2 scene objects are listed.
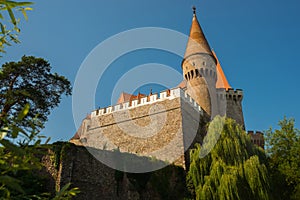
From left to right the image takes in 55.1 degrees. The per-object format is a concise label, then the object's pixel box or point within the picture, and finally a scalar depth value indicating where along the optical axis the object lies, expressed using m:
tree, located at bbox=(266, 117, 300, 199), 13.53
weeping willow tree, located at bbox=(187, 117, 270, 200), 10.38
